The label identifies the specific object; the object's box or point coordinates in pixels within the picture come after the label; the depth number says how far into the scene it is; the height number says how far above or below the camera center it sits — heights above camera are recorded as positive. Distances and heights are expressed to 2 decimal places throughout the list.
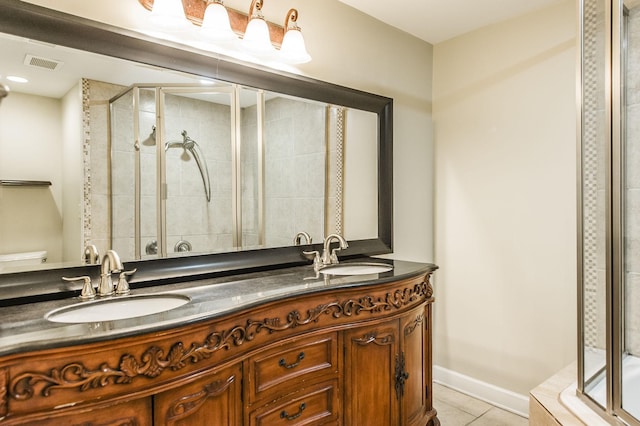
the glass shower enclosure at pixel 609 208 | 1.44 -0.01
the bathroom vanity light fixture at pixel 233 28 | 1.59 +0.80
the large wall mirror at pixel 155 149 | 1.35 +0.26
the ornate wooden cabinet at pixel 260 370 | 0.94 -0.49
